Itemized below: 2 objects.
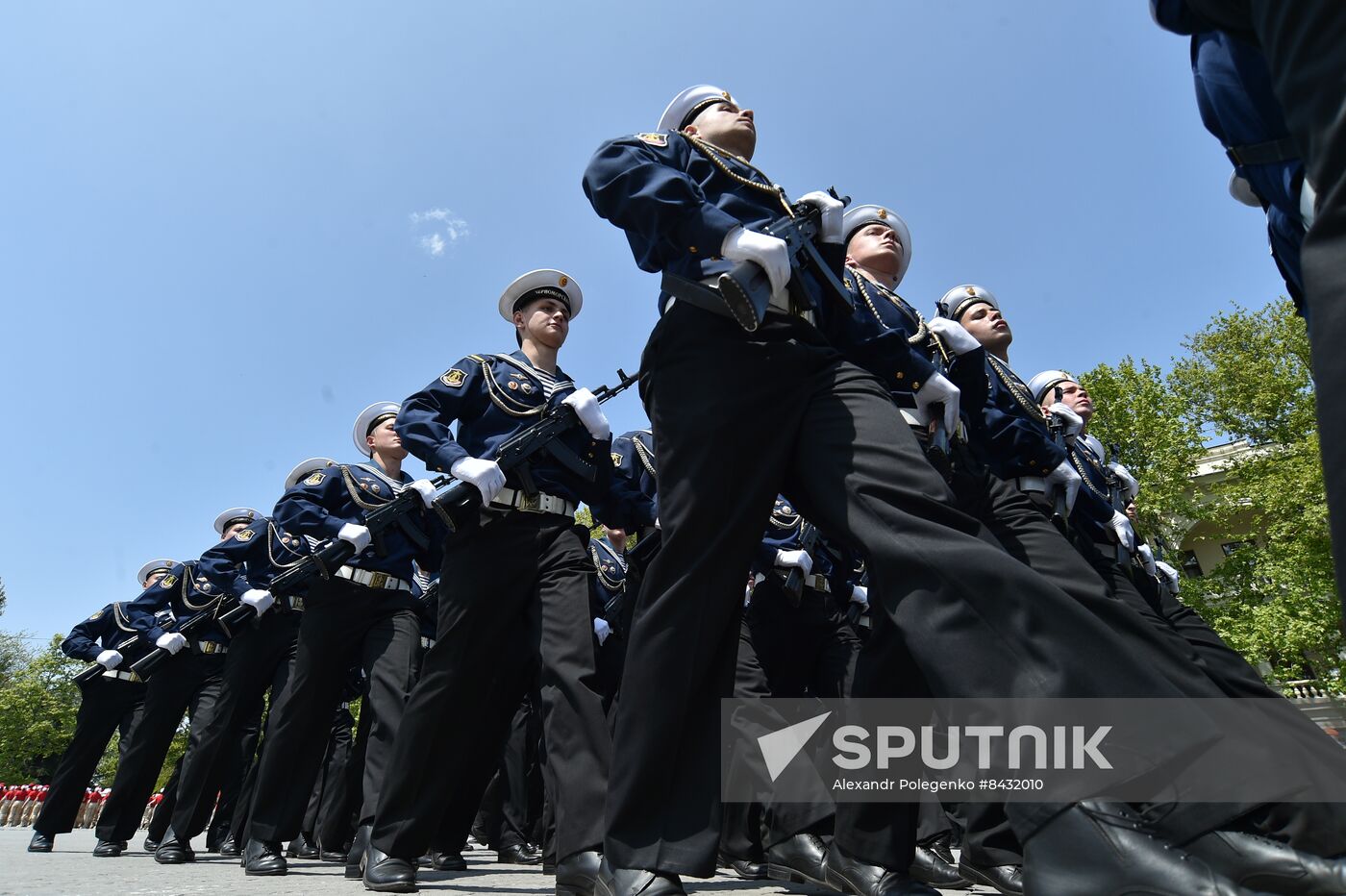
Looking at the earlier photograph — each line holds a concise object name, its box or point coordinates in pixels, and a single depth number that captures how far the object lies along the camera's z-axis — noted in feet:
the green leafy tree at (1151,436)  79.10
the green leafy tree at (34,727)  150.51
